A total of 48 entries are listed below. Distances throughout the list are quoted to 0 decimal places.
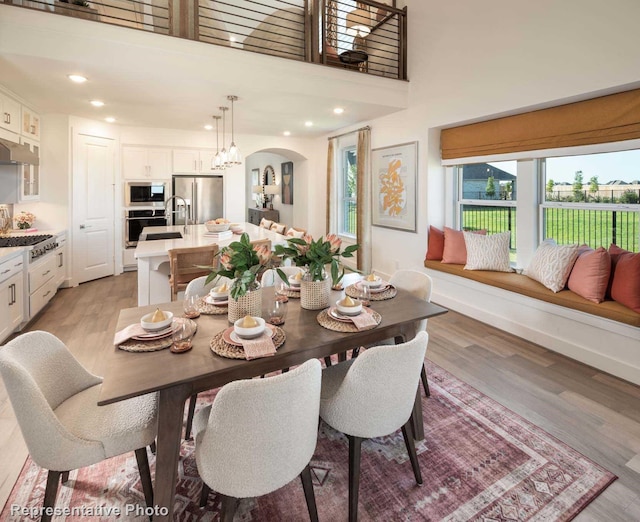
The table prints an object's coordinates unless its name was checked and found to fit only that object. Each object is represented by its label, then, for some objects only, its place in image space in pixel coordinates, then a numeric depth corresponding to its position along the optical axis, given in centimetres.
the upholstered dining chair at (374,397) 147
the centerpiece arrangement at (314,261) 196
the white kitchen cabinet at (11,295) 322
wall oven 616
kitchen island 347
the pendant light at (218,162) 450
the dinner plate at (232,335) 157
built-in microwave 611
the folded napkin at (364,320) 179
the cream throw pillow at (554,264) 329
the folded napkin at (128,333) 157
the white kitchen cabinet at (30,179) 444
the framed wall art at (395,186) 495
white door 547
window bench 283
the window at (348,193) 656
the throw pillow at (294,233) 388
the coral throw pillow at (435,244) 473
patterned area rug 162
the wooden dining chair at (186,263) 327
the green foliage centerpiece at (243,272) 173
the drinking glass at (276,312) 184
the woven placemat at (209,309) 198
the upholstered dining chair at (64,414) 127
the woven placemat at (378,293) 227
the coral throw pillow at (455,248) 443
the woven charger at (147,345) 152
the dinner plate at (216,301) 206
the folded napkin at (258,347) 148
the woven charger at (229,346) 148
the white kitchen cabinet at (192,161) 643
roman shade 295
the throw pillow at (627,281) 279
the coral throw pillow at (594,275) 299
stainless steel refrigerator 648
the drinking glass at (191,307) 191
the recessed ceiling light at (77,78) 349
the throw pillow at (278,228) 504
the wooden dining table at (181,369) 130
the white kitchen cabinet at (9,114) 383
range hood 361
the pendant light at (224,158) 442
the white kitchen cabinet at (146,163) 609
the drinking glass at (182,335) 153
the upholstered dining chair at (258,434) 116
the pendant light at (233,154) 421
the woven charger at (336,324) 177
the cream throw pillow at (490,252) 404
